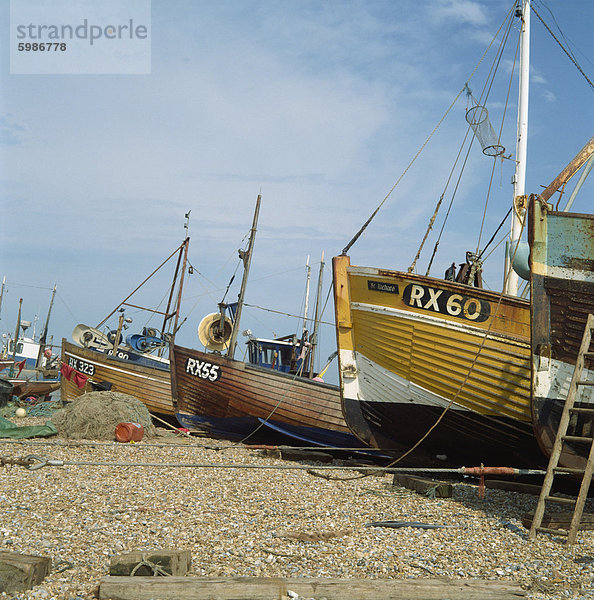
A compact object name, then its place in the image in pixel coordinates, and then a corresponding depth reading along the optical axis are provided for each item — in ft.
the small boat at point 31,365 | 84.69
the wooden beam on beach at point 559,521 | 19.35
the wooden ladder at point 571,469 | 18.45
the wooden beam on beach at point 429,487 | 24.73
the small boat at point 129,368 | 60.03
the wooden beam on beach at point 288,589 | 11.84
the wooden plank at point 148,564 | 12.87
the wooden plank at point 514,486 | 26.43
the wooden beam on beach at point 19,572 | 12.20
